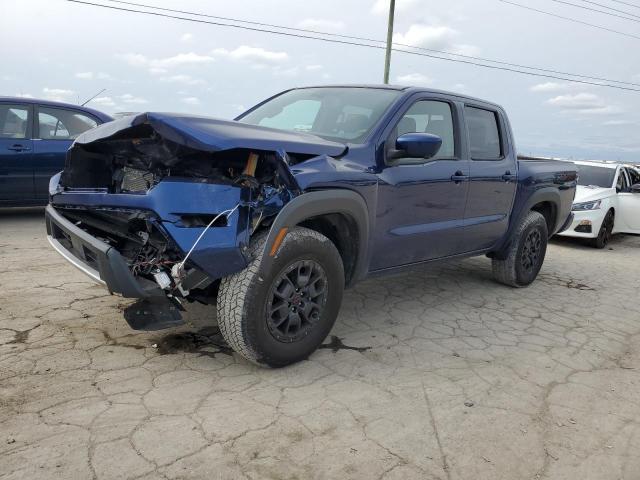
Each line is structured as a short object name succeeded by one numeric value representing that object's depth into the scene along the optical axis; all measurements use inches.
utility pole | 817.3
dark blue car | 275.3
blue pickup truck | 111.2
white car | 343.6
